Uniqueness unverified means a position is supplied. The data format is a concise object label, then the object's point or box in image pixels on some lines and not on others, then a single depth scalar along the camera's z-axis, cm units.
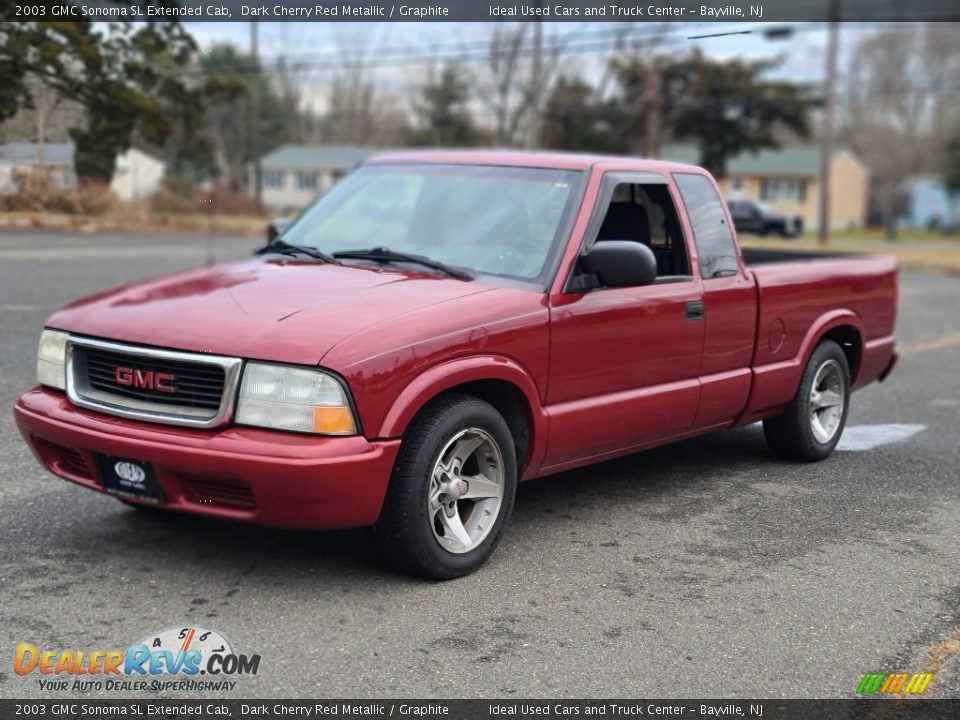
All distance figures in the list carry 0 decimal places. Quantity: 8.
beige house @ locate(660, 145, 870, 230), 6669
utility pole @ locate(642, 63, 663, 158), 4710
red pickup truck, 411
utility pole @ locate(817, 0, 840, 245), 3566
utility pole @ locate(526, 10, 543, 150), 4497
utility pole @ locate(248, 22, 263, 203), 4788
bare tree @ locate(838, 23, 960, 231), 7694
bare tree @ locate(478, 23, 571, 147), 5709
